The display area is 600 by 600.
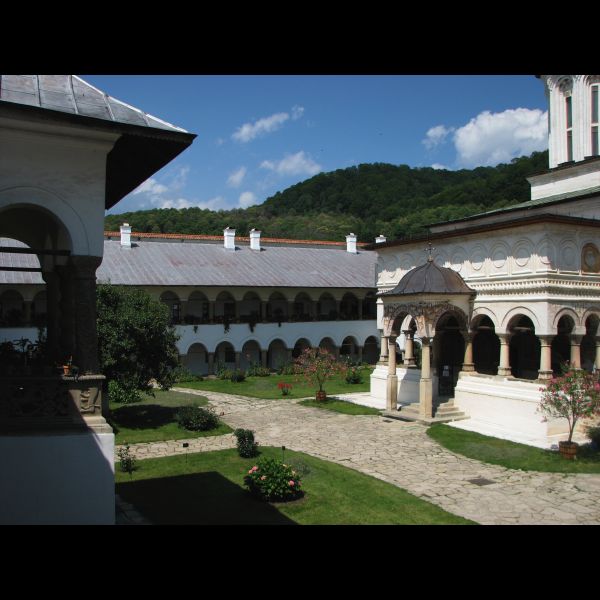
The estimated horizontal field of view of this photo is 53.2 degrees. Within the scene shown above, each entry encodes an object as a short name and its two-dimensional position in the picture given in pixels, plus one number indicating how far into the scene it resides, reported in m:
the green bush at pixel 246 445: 13.91
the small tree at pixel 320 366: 22.47
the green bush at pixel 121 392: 17.02
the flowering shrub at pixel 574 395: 13.12
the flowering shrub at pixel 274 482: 10.56
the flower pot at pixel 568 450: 13.26
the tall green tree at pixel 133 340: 16.75
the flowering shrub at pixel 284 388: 23.96
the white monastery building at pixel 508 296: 16.12
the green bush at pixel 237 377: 28.41
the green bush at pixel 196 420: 16.97
